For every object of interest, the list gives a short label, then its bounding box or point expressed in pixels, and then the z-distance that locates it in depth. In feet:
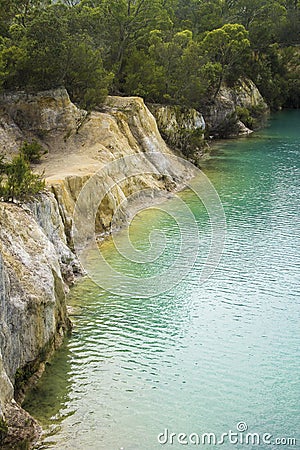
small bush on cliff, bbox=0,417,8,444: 48.93
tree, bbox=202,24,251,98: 220.02
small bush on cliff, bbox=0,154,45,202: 74.43
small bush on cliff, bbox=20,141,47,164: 114.62
